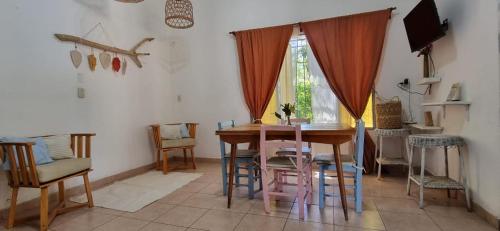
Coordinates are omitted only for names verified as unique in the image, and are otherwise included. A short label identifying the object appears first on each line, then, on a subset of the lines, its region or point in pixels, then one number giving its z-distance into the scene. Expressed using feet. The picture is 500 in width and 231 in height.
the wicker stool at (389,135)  10.29
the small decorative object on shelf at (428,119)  9.70
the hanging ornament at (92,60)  10.37
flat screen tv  8.14
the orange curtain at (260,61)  12.86
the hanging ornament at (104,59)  10.98
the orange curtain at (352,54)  11.43
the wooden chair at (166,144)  12.44
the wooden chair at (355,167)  7.26
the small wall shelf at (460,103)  7.20
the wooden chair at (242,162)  8.74
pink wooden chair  6.90
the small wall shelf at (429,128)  8.93
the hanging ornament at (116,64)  11.60
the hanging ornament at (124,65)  12.17
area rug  8.60
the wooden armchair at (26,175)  6.64
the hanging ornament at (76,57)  9.71
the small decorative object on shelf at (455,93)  7.70
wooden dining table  6.84
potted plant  8.73
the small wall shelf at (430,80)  9.20
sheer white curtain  12.57
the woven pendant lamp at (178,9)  10.85
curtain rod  11.18
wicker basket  10.43
